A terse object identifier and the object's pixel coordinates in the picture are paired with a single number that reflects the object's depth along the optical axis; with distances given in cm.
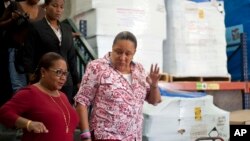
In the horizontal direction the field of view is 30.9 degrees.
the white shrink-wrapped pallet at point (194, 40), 571
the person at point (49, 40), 373
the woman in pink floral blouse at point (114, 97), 291
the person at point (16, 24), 413
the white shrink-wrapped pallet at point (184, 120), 432
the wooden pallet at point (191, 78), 561
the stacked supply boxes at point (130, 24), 513
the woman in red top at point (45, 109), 254
